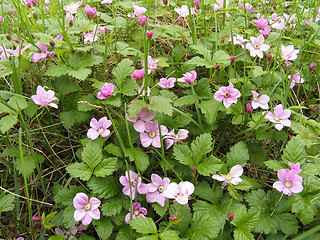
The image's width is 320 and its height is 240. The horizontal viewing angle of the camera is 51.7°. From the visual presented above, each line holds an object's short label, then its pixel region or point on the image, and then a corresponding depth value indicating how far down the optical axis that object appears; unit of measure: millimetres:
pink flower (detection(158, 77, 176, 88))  364
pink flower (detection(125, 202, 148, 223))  291
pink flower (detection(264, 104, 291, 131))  322
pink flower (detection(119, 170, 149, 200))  291
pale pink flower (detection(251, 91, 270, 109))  348
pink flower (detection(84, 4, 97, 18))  385
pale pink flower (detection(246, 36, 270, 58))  377
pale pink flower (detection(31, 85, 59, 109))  312
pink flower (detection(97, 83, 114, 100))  314
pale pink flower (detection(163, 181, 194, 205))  278
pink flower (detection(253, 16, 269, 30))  431
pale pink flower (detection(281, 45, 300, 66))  374
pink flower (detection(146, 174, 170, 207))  292
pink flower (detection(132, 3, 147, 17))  410
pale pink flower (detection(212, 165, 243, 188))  295
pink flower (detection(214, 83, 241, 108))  330
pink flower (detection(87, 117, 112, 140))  311
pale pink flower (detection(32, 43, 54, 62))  346
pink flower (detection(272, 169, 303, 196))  275
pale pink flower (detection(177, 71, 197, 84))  341
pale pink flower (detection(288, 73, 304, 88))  392
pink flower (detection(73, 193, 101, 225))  276
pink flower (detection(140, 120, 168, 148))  313
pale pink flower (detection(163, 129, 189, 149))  317
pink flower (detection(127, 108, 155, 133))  314
